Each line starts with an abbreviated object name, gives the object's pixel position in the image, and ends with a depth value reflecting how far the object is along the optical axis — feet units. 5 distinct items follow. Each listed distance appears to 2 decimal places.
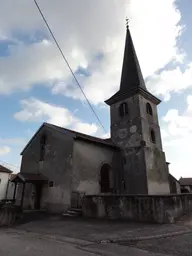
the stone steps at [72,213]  38.55
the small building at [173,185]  70.22
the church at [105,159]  47.06
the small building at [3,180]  96.13
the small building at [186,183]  154.26
